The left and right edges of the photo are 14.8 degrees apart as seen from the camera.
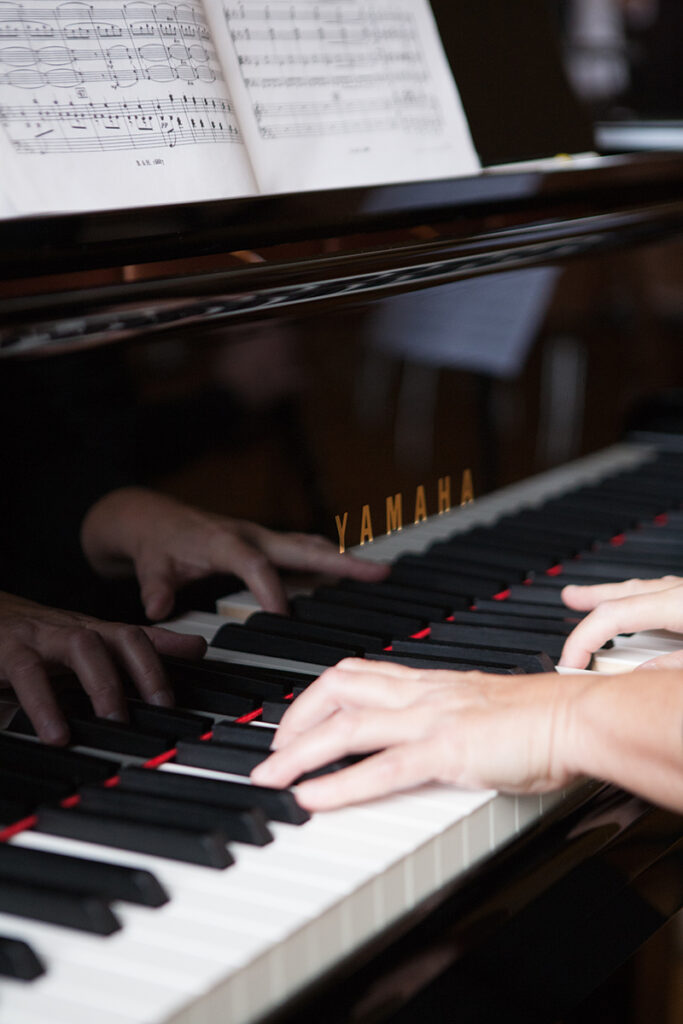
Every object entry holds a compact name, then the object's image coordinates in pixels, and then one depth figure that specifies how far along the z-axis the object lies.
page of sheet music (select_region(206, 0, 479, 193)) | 1.49
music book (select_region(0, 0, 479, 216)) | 1.36
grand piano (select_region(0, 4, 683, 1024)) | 1.14
